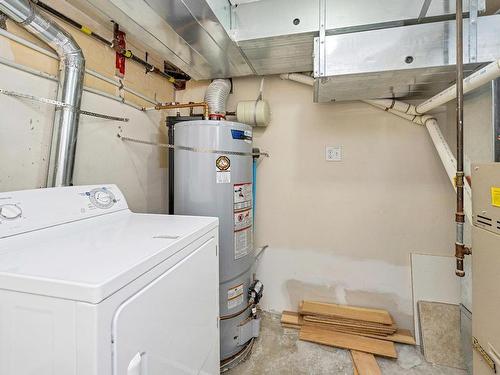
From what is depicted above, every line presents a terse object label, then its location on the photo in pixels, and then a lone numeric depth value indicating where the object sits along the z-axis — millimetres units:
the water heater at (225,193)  1478
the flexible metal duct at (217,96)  1947
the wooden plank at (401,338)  1766
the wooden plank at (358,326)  1775
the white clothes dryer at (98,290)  501
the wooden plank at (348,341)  1668
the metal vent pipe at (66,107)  1184
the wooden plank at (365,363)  1509
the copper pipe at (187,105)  1748
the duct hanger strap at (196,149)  1469
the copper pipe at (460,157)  1135
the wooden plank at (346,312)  1845
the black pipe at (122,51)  1203
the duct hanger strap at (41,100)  1043
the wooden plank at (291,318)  1968
